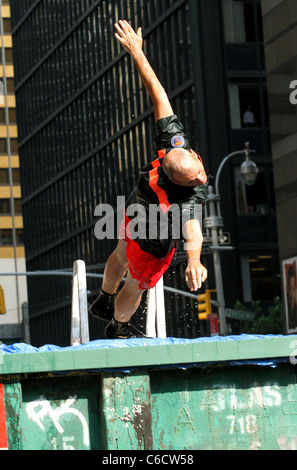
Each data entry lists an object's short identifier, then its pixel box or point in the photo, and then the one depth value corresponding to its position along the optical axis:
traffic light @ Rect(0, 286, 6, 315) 44.01
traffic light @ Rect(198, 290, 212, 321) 36.25
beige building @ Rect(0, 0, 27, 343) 88.06
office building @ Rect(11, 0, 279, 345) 47.03
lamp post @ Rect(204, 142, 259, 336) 34.53
